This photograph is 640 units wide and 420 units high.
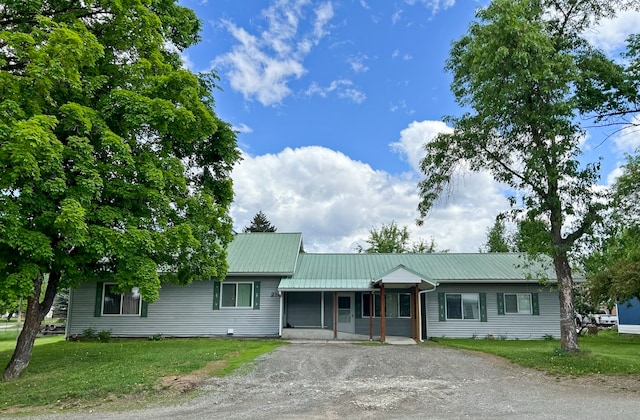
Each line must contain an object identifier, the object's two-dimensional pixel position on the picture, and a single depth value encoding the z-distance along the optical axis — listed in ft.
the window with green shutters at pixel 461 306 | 63.21
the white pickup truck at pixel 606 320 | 111.96
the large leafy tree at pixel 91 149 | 28.30
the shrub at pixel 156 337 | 59.88
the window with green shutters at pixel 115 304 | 61.74
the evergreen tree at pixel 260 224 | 165.48
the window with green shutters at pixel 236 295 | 61.57
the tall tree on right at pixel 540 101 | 38.37
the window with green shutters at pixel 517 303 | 62.85
